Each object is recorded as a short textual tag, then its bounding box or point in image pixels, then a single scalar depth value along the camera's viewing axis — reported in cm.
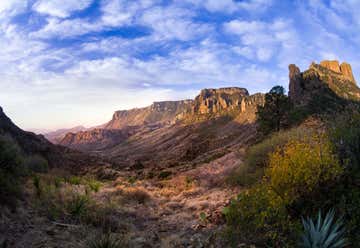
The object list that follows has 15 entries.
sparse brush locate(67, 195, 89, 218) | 820
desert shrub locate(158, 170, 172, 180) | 3190
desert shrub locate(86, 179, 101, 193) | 1537
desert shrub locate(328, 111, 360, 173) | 680
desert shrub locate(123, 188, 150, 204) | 1402
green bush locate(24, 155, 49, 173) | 2494
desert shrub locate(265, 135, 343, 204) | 596
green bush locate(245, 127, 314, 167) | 1371
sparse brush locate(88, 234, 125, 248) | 531
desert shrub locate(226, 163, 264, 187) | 1324
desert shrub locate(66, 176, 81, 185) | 1655
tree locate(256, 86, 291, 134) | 3356
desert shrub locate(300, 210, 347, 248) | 460
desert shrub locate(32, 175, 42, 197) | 1025
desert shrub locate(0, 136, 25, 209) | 781
